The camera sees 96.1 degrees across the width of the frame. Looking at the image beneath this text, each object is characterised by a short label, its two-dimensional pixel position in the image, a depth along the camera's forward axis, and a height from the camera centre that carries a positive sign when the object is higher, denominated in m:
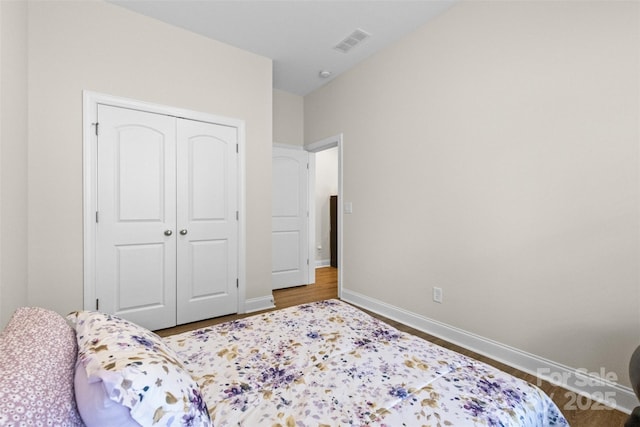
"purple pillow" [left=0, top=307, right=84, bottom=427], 0.56 -0.37
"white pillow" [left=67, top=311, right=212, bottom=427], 0.66 -0.41
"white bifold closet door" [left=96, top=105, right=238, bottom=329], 2.49 -0.03
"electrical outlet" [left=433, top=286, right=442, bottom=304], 2.59 -0.73
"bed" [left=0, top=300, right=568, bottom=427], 0.67 -0.60
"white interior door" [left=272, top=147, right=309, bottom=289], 4.10 -0.05
